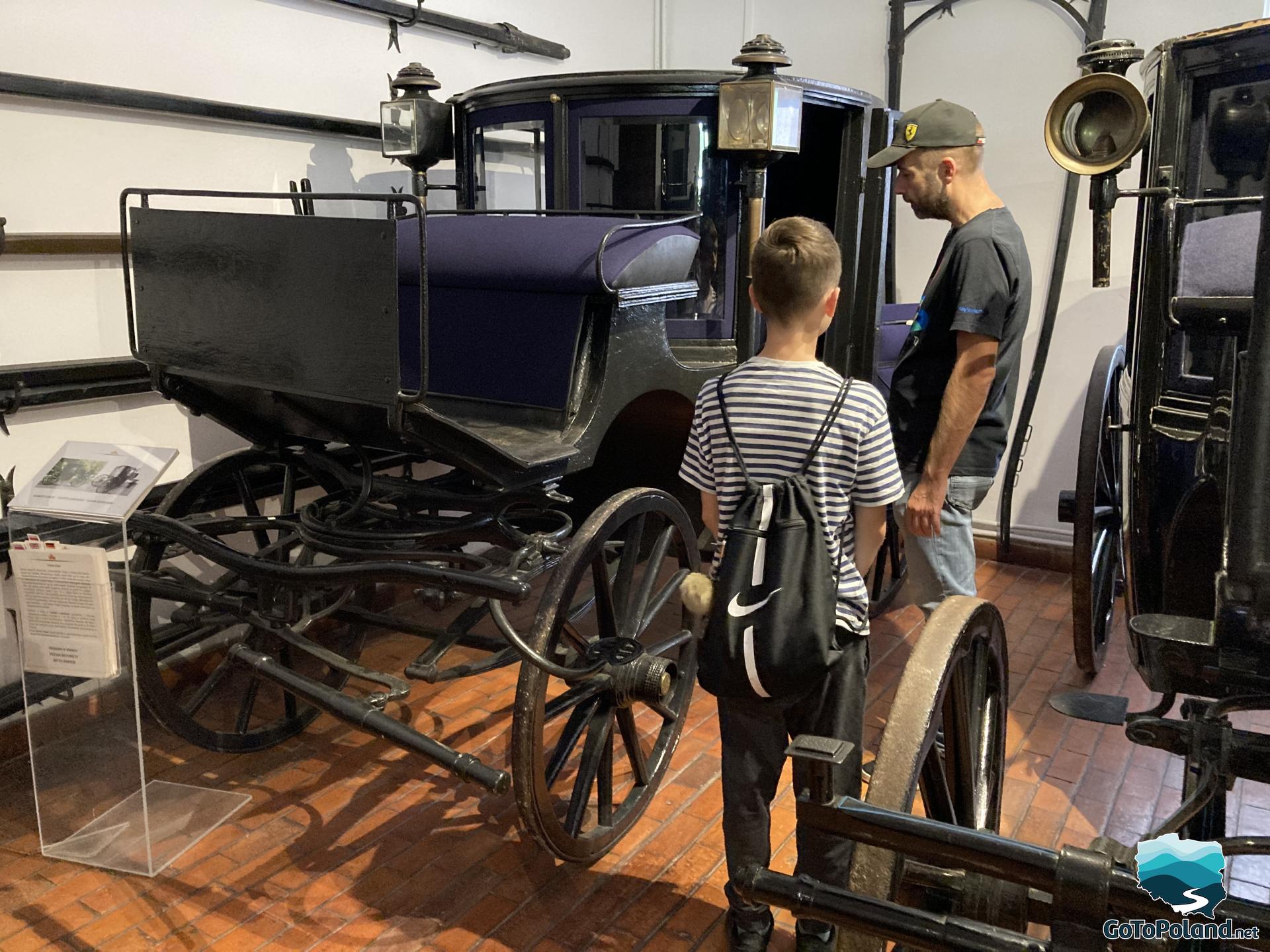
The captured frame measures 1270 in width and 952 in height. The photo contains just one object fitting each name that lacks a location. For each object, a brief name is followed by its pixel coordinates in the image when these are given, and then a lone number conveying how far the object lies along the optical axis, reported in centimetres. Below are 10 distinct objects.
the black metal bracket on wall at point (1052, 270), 448
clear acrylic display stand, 252
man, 256
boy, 186
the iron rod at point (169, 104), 298
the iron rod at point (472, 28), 418
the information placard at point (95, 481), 224
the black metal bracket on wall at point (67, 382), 302
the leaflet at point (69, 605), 228
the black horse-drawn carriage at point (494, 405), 230
